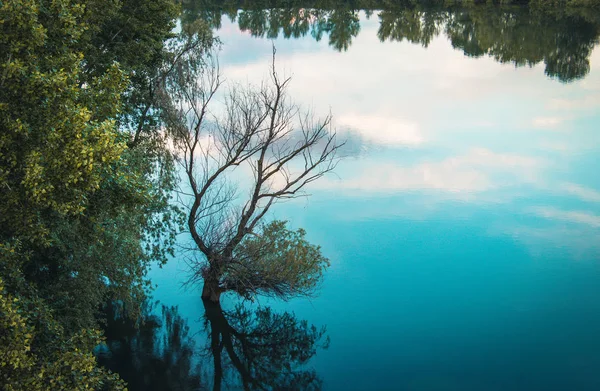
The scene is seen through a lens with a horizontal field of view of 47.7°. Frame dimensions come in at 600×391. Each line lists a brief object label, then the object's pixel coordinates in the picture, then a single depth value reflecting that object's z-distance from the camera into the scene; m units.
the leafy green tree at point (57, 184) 14.84
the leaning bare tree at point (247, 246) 26.41
